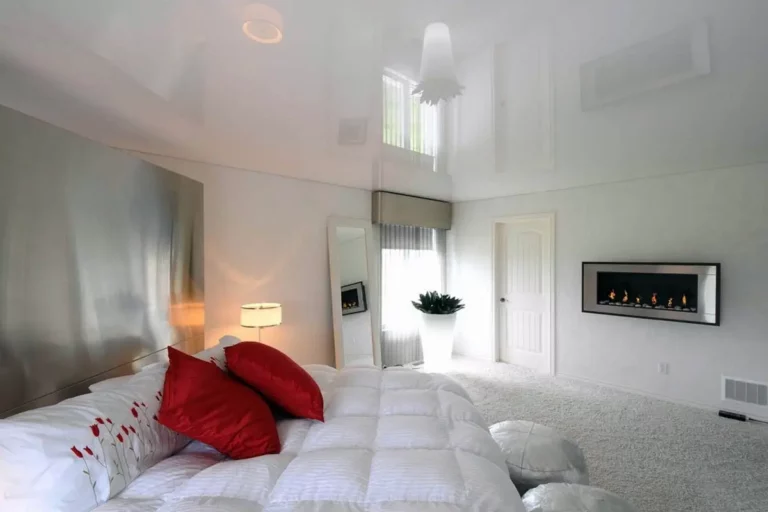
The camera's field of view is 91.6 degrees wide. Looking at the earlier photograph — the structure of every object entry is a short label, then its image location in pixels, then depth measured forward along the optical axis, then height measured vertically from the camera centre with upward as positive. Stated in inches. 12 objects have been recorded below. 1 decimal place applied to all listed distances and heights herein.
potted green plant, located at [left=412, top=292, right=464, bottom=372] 187.9 -35.9
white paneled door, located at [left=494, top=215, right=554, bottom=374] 182.1 -17.7
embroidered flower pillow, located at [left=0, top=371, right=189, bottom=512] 38.6 -22.3
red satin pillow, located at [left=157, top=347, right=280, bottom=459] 53.4 -22.9
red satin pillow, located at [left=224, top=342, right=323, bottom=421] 65.6 -22.2
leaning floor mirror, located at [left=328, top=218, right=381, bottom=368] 158.1 -15.2
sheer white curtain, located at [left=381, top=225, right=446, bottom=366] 188.4 -13.3
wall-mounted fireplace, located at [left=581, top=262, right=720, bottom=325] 136.3 -14.4
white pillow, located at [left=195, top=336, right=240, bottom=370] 74.7 -20.0
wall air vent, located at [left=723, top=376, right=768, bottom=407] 127.5 -48.0
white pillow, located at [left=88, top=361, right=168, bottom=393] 57.9 -20.3
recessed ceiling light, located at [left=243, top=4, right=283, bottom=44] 73.1 +48.2
